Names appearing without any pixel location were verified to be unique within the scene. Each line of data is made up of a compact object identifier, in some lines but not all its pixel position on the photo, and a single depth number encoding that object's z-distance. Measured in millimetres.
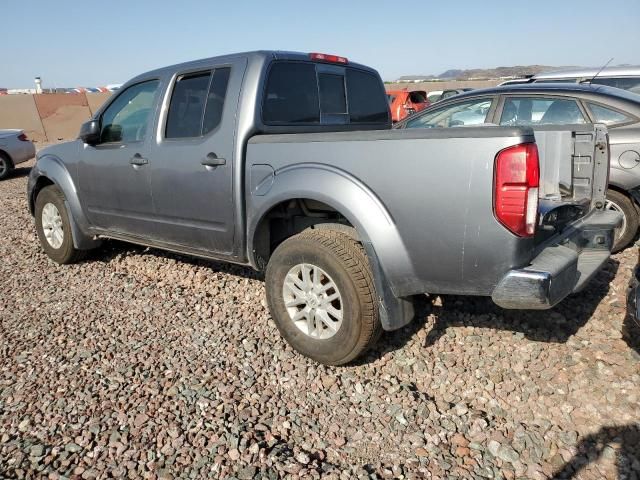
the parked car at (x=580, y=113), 4512
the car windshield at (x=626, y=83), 6922
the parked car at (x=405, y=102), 15972
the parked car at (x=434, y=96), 19928
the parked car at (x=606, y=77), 6859
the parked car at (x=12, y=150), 11688
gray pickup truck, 2484
